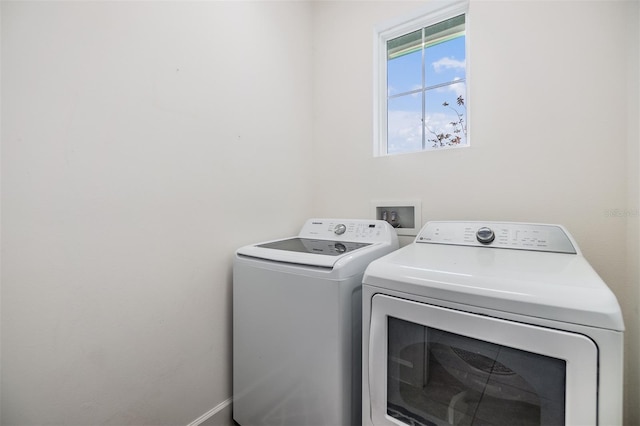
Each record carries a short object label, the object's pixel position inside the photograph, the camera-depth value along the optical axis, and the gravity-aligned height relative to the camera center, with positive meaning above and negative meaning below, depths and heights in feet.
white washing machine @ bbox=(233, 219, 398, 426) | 3.24 -1.56
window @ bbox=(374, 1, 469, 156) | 5.05 +2.58
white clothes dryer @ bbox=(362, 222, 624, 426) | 1.90 -1.05
